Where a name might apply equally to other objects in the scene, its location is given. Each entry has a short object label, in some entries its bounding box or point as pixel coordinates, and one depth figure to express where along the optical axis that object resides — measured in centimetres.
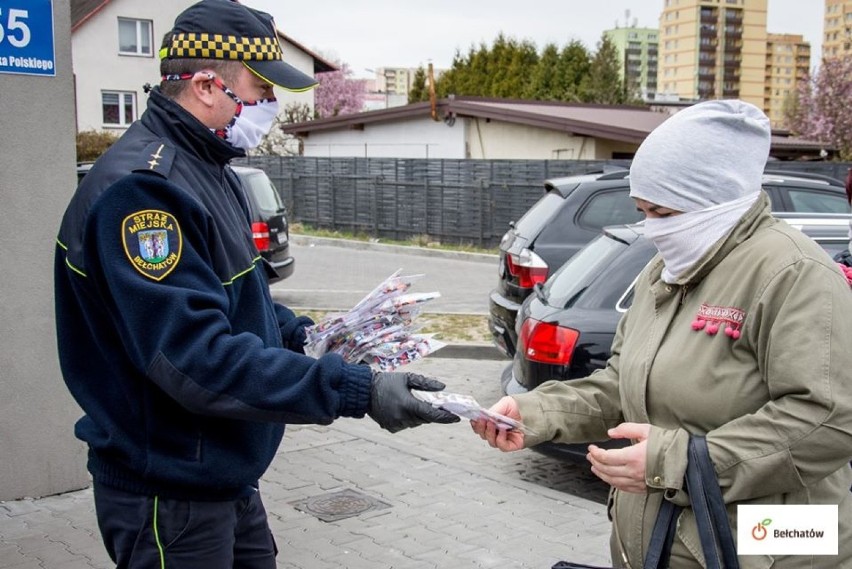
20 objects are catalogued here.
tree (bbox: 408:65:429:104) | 5484
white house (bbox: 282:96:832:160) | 2658
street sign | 525
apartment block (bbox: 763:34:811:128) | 17425
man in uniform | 237
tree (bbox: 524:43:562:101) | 4891
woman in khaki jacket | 216
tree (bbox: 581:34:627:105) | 4822
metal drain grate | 561
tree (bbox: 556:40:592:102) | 4897
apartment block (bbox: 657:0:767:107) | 16388
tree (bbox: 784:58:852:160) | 3397
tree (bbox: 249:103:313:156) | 3857
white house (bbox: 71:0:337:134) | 4291
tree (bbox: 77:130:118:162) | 3409
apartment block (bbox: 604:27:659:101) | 18450
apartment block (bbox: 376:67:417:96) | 16988
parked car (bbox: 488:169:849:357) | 938
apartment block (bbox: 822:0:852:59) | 15373
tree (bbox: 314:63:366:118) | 5916
